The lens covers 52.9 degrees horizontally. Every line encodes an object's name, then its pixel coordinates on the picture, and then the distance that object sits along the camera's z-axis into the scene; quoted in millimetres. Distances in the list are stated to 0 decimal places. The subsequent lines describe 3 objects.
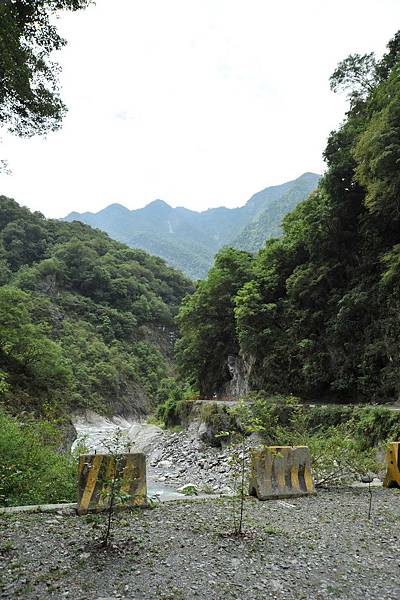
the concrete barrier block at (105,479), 5135
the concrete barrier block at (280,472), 6359
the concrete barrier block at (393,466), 7190
